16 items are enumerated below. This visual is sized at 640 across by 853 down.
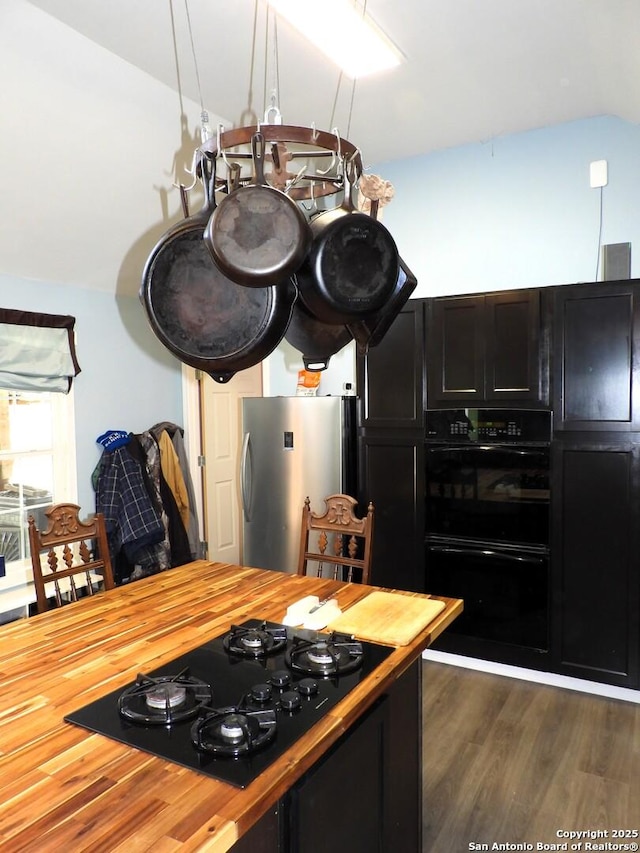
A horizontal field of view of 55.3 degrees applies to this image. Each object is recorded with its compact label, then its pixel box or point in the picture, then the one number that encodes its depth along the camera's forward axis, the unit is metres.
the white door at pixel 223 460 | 4.91
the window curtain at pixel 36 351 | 3.28
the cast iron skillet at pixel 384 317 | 1.58
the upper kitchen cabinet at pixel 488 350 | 3.19
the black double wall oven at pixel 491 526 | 3.22
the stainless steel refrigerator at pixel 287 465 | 3.71
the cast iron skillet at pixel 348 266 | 1.41
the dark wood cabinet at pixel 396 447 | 3.53
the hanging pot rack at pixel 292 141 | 1.35
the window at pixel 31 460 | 3.51
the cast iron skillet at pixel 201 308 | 1.45
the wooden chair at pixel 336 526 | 2.58
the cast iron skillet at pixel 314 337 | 1.66
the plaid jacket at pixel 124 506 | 3.79
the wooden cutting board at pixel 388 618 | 1.75
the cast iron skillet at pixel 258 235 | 1.29
